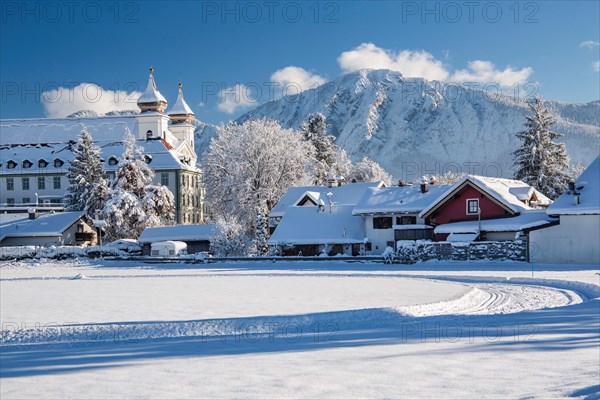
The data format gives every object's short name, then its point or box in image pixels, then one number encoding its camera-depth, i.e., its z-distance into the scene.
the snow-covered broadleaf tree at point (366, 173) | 108.62
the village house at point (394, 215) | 58.78
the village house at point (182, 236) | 72.00
